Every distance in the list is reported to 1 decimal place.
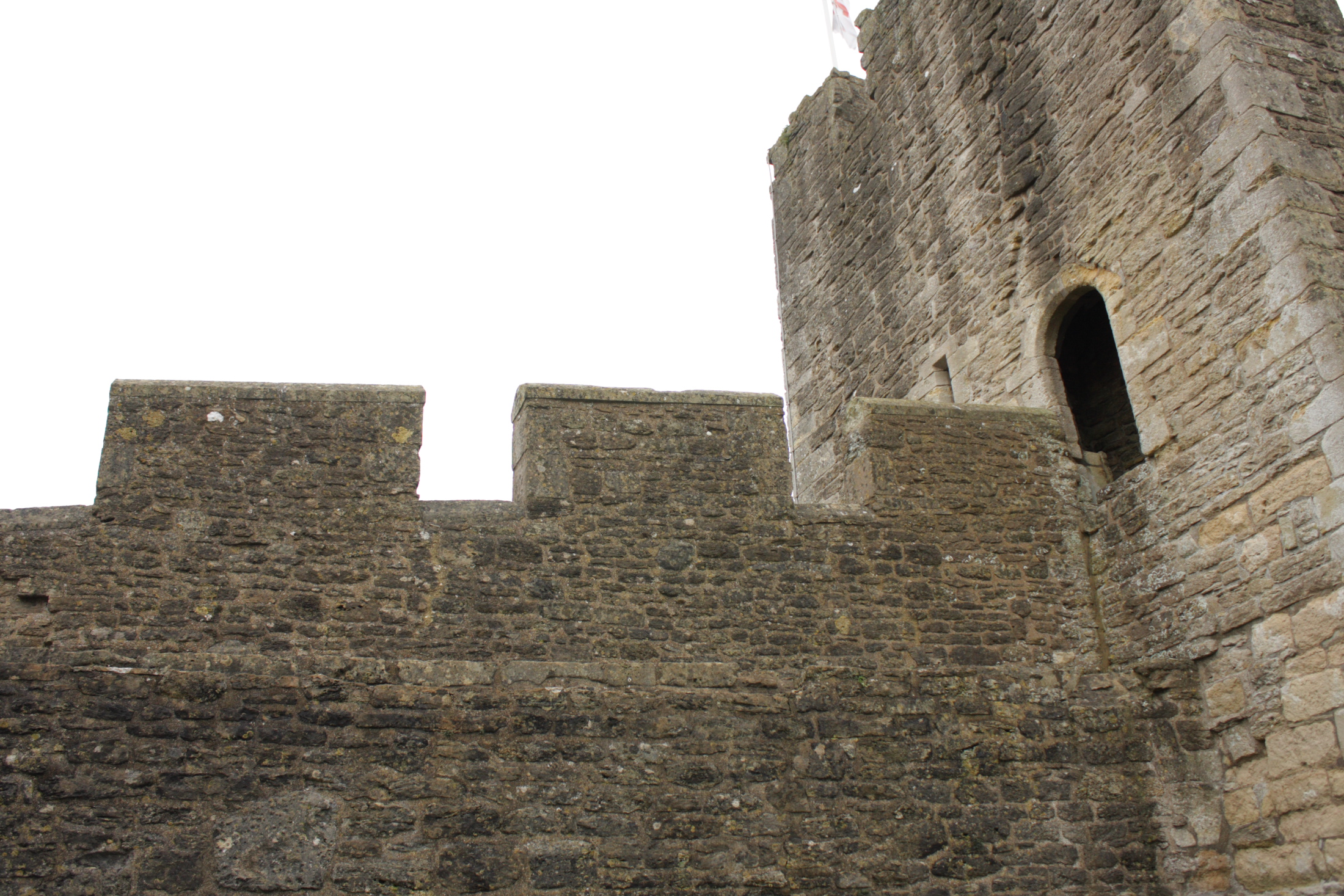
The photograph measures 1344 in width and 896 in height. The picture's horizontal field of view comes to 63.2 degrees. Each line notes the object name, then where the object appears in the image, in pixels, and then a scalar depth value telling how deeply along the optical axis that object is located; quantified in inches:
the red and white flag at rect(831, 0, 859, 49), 510.6
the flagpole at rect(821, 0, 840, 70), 497.4
